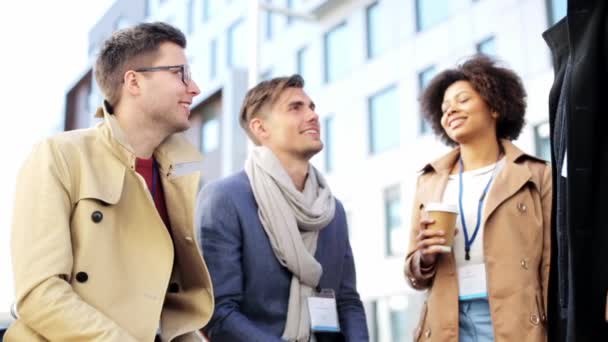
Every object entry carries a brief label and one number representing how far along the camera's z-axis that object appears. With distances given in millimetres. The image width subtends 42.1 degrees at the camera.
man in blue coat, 3115
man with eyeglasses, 2244
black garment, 2109
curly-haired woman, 3086
